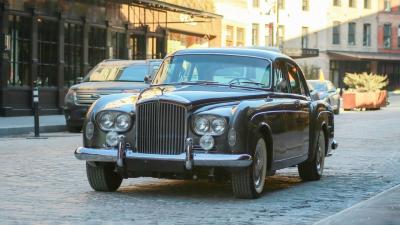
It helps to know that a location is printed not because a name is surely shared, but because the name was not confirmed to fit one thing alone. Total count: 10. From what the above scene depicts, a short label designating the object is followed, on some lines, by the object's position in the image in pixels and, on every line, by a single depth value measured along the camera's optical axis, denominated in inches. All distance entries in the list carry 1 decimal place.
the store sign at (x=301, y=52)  2053.6
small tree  2726.4
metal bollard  797.2
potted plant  1692.9
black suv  865.5
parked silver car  1398.9
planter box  1690.5
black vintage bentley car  355.6
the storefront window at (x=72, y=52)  1279.5
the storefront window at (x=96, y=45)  1357.0
